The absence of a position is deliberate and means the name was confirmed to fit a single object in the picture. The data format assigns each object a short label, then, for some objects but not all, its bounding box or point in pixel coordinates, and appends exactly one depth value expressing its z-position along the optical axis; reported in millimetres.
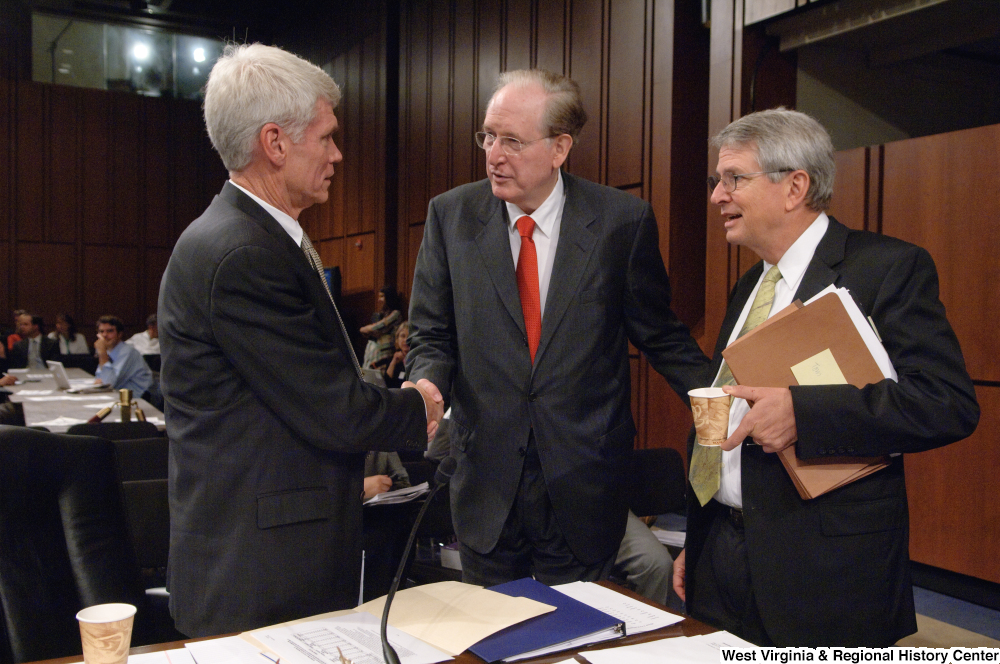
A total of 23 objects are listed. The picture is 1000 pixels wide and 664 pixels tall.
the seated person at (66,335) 11148
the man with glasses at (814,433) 1530
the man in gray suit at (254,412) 1505
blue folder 1254
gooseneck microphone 1191
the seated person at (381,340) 8633
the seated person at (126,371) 7031
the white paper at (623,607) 1403
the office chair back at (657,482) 3373
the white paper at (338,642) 1229
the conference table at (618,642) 1246
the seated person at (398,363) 7109
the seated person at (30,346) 10523
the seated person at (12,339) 10641
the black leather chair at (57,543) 1548
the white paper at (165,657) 1222
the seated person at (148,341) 9822
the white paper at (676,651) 1255
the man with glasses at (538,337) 1975
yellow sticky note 1561
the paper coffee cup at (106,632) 1074
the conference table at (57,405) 4852
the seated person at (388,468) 3853
